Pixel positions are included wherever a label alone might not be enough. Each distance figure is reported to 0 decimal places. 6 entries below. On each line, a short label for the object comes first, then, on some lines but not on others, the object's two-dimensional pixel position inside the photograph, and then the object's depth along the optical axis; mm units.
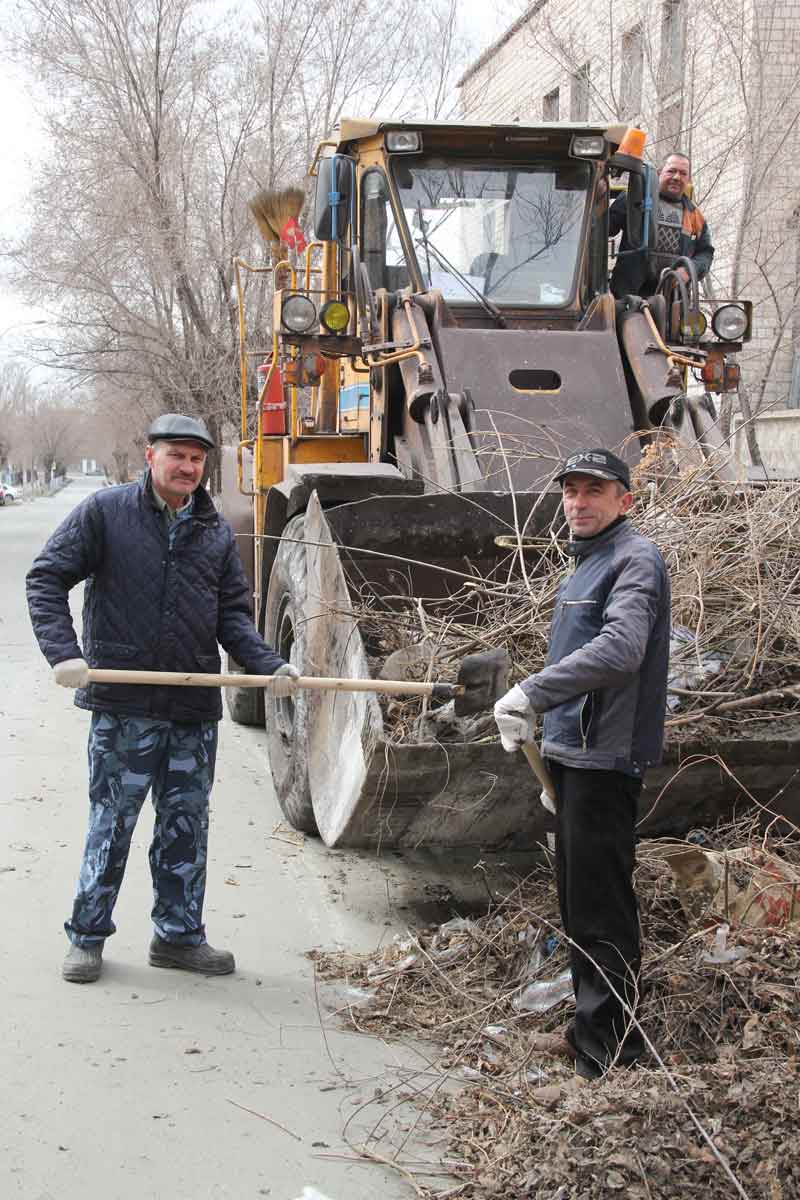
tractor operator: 6523
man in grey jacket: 3268
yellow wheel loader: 4816
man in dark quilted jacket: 4082
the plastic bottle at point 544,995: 3752
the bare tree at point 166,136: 20469
